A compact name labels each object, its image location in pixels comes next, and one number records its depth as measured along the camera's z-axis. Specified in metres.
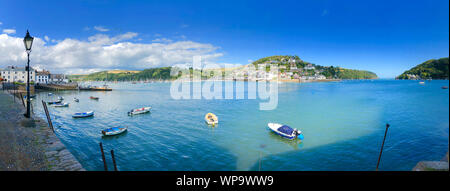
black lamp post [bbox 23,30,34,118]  13.21
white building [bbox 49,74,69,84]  110.48
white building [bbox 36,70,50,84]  97.14
